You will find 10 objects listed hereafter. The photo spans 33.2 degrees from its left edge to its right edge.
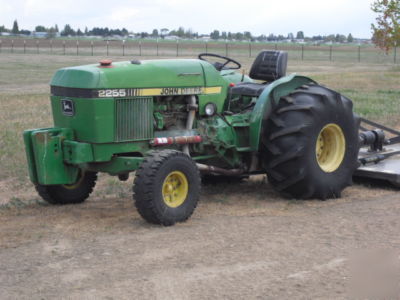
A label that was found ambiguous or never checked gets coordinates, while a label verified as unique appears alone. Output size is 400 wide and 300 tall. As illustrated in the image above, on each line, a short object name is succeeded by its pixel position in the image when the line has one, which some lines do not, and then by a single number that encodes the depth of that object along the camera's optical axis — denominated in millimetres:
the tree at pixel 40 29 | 163625
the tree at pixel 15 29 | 124638
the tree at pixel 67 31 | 144162
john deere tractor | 6719
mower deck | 8477
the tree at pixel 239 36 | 156750
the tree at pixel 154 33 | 156650
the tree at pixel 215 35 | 154375
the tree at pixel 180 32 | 161800
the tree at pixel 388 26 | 32688
